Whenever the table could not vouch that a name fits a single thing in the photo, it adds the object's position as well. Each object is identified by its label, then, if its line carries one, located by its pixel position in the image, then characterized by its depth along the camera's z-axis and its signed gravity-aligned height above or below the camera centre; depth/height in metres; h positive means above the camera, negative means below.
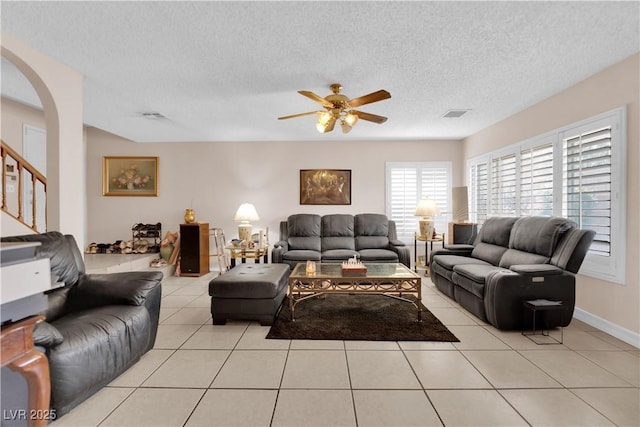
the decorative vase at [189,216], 5.62 -0.09
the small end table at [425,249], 5.35 -0.73
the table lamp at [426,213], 5.27 -0.03
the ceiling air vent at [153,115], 4.43 +1.42
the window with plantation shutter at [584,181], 2.86 +0.34
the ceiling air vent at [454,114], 4.31 +1.41
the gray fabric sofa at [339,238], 4.89 -0.49
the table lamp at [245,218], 5.33 -0.12
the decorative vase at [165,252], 5.72 -0.77
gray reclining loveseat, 2.89 -0.65
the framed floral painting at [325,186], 6.05 +0.50
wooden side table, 1.25 -0.67
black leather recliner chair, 1.67 -0.72
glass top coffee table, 3.17 -0.75
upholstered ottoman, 3.05 -0.89
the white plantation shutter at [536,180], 3.72 +0.40
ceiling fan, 2.96 +1.08
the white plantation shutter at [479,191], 5.15 +0.35
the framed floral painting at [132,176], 6.09 +0.71
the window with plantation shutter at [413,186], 6.09 +0.50
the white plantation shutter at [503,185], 4.44 +0.39
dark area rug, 2.80 -1.14
